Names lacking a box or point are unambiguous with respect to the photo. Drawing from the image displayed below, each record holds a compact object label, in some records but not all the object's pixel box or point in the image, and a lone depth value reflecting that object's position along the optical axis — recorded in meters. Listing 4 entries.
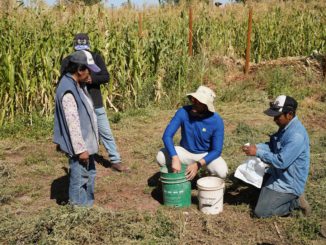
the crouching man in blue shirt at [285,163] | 4.19
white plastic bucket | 4.40
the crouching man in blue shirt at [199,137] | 4.63
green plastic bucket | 4.50
